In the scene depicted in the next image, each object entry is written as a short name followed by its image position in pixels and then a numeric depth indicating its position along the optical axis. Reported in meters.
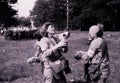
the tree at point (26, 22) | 61.72
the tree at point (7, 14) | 30.19
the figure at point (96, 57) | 3.08
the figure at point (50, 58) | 2.87
